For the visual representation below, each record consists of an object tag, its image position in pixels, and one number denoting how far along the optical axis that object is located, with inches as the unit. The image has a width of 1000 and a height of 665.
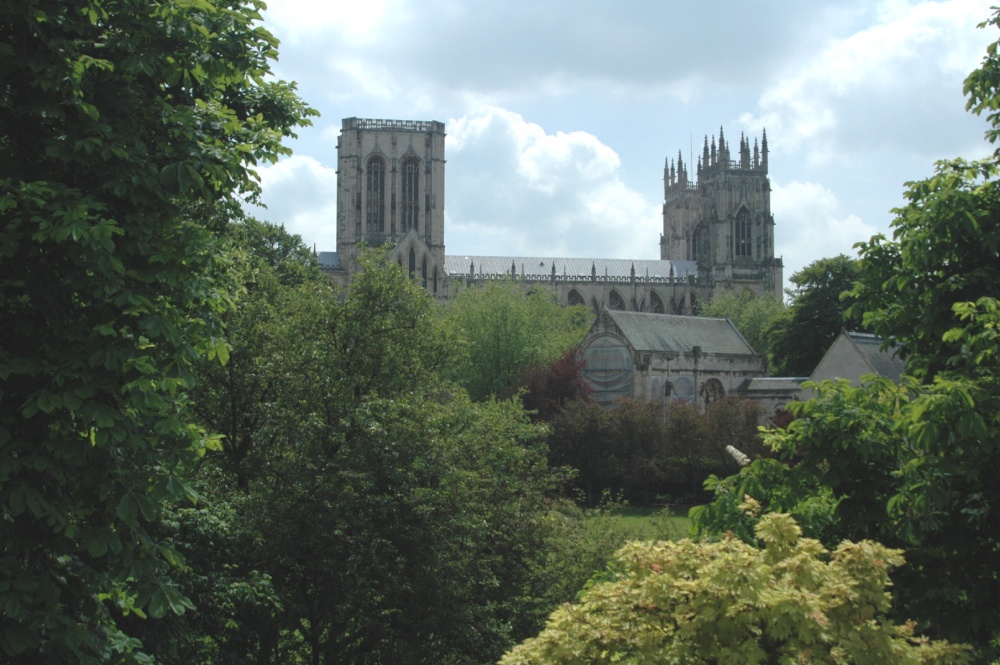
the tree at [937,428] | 415.2
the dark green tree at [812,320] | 2709.2
